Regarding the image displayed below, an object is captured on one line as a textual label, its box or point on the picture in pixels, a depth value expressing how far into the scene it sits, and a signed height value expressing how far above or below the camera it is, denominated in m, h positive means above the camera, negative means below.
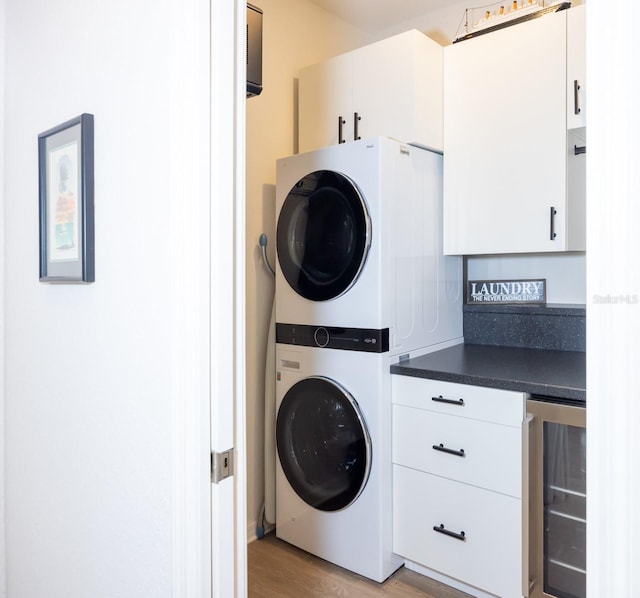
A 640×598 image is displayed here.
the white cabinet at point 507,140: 2.17 +0.66
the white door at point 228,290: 1.03 +0.00
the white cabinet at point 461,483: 1.90 -0.74
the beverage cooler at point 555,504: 1.81 -0.75
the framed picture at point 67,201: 1.27 +0.23
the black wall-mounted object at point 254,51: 2.18 +1.00
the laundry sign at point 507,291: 2.59 +0.00
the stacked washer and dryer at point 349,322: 2.16 -0.14
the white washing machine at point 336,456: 2.17 -0.72
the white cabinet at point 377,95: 2.32 +0.93
